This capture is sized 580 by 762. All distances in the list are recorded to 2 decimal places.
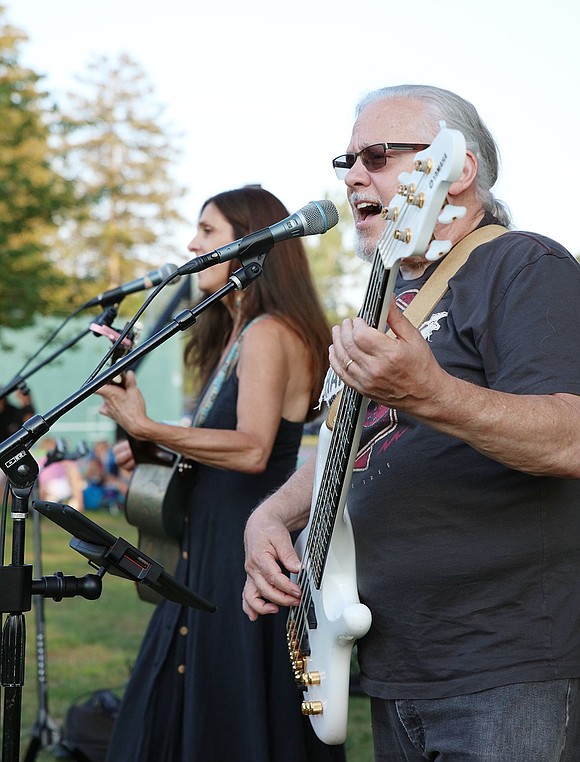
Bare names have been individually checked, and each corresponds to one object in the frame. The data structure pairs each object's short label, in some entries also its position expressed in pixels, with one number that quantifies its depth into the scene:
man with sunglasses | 1.56
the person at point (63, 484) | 11.41
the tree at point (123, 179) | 37.72
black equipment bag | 4.12
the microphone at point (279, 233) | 2.06
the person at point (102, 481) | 14.17
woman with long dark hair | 2.92
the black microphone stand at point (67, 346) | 2.74
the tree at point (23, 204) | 15.55
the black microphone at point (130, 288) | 2.92
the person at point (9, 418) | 9.70
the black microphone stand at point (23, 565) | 1.85
